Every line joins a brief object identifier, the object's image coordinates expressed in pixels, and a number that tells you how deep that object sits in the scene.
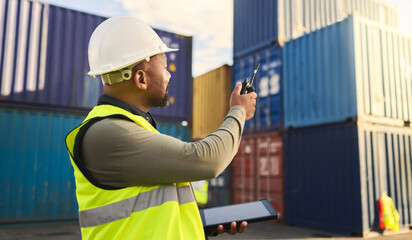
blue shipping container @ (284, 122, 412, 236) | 8.90
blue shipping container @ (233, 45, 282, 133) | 11.51
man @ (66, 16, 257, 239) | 1.22
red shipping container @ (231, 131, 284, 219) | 11.30
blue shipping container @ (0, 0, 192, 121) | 10.12
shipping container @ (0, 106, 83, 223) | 9.77
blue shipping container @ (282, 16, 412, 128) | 9.31
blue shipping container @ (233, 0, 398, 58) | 12.15
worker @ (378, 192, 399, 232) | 8.88
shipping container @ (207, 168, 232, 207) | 13.38
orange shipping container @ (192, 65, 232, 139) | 13.67
